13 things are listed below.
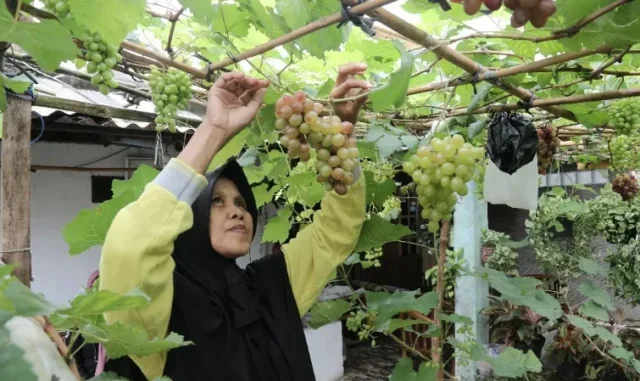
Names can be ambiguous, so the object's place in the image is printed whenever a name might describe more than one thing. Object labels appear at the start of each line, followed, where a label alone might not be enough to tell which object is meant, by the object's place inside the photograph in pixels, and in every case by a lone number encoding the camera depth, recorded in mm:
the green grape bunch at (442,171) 1380
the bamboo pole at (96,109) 2580
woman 1176
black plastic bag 2297
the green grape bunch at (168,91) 1816
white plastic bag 2480
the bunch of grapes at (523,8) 802
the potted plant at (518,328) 4695
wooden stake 1420
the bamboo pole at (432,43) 1110
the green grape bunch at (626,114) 2531
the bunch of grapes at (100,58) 1365
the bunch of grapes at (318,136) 1349
